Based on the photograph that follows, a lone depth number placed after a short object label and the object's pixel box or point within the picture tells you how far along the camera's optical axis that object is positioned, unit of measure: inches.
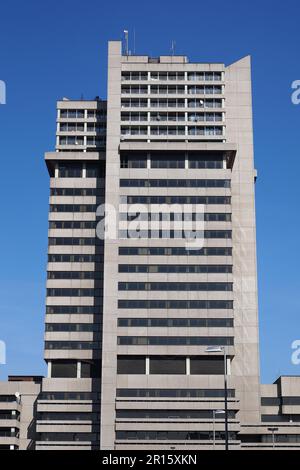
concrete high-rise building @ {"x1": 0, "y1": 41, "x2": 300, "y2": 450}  4906.5
